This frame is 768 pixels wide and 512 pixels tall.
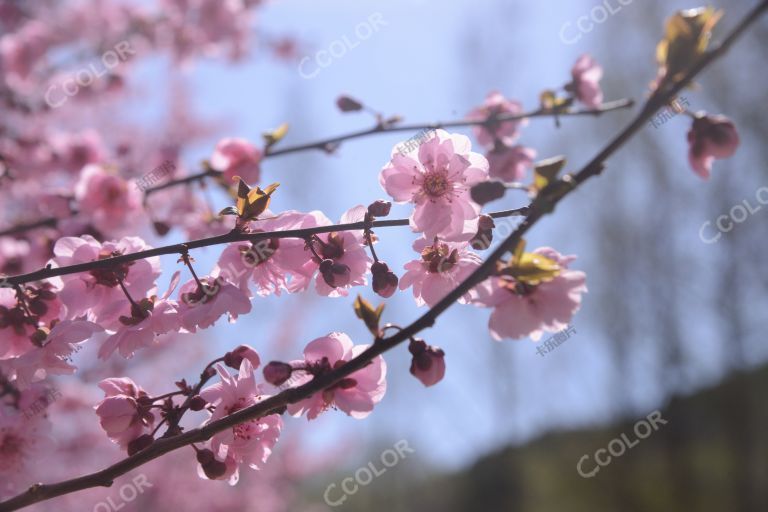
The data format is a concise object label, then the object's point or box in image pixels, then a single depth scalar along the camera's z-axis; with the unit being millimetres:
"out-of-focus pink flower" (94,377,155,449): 554
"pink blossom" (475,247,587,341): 549
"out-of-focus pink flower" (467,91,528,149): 684
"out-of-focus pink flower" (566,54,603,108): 678
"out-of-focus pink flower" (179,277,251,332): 548
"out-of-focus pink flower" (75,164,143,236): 711
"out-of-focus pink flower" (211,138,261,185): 698
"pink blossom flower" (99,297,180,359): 555
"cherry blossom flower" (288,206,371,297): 566
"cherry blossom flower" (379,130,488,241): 558
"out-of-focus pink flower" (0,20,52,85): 2208
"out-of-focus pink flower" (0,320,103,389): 559
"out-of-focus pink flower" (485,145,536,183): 676
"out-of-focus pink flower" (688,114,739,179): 595
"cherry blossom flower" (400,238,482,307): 564
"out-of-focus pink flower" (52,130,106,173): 954
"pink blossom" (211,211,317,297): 565
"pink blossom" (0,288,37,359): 573
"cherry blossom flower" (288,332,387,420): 551
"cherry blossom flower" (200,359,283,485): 557
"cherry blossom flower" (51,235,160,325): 576
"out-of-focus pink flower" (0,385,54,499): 593
